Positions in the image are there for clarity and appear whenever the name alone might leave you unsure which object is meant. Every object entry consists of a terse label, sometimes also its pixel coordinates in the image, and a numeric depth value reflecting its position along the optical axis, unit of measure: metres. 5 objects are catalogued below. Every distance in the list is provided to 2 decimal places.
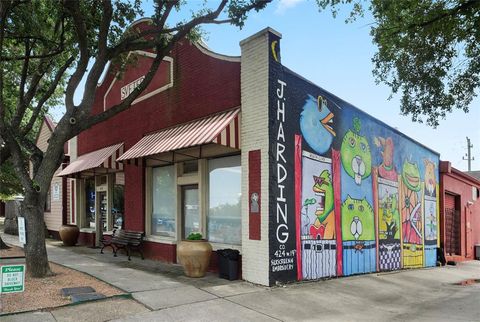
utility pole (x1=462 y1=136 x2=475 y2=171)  53.56
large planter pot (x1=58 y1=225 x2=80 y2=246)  16.47
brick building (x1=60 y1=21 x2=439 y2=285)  9.27
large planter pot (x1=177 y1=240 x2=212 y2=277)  9.59
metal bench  12.80
